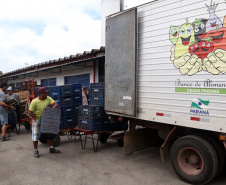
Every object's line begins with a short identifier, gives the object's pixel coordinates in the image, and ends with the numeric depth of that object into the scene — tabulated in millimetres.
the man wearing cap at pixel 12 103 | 8398
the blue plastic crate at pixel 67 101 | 7470
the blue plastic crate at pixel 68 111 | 7442
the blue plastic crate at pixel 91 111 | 6432
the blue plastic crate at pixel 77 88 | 7828
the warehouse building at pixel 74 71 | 12340
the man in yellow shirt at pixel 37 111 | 5945
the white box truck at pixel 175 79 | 3955
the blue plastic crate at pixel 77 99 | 7804
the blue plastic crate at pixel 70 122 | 7477
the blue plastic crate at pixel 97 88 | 7043
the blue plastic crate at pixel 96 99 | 7005
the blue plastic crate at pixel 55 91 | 7402
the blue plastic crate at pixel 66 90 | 7453
